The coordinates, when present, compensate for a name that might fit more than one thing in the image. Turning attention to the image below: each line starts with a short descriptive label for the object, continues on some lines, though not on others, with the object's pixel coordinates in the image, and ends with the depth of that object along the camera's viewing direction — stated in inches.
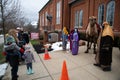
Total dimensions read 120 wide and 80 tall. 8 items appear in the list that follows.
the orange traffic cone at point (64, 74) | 105.1
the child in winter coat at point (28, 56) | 126.4
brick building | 228.9
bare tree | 247.3
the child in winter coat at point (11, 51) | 109.5
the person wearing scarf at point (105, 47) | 119.3
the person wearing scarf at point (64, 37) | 212.7
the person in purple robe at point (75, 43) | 183.3
